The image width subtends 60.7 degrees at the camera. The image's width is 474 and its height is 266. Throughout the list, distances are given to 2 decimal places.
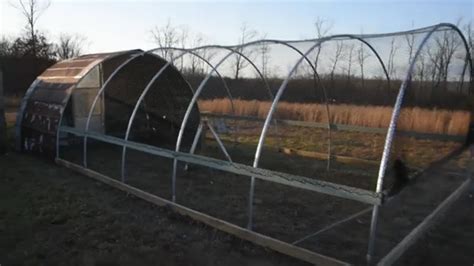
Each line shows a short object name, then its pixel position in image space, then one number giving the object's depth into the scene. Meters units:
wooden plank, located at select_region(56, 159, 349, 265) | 3.73
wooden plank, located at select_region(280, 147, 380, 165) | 7.89
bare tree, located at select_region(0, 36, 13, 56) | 28.25
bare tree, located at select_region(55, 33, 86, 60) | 39.31
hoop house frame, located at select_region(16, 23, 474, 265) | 3.53
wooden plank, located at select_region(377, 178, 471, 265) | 3.67
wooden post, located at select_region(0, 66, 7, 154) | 8.74
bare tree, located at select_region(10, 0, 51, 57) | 28.45
